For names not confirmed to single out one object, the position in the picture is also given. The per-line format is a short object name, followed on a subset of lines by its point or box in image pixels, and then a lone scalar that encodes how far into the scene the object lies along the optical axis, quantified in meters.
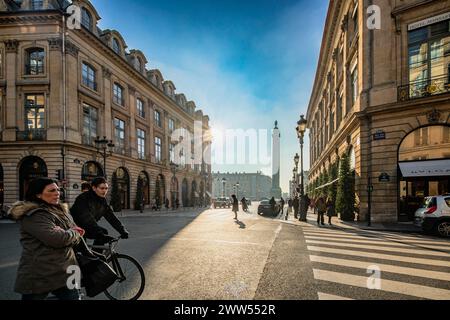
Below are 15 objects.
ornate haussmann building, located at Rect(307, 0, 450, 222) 14.66
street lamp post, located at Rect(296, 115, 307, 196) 17.56
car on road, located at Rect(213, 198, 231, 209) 46.31
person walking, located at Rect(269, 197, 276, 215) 22.77
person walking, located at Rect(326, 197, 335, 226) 14.98
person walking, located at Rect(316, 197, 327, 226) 14.08
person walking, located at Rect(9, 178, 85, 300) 2.55
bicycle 4.01
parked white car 10.24
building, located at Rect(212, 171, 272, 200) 154.62
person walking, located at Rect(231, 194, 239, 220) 18.65
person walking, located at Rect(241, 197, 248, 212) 27.70
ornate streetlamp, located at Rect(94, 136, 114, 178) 23.91
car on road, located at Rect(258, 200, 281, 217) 22.83
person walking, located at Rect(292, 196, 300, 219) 19.88
